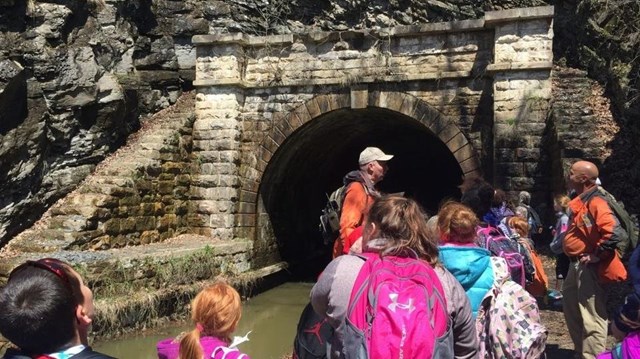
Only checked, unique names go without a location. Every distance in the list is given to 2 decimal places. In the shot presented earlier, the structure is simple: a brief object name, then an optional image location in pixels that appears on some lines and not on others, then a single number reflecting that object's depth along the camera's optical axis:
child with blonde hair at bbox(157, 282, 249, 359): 2.56
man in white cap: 4.41
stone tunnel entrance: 9.94
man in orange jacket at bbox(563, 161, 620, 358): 4.55
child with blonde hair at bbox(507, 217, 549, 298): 4.12
